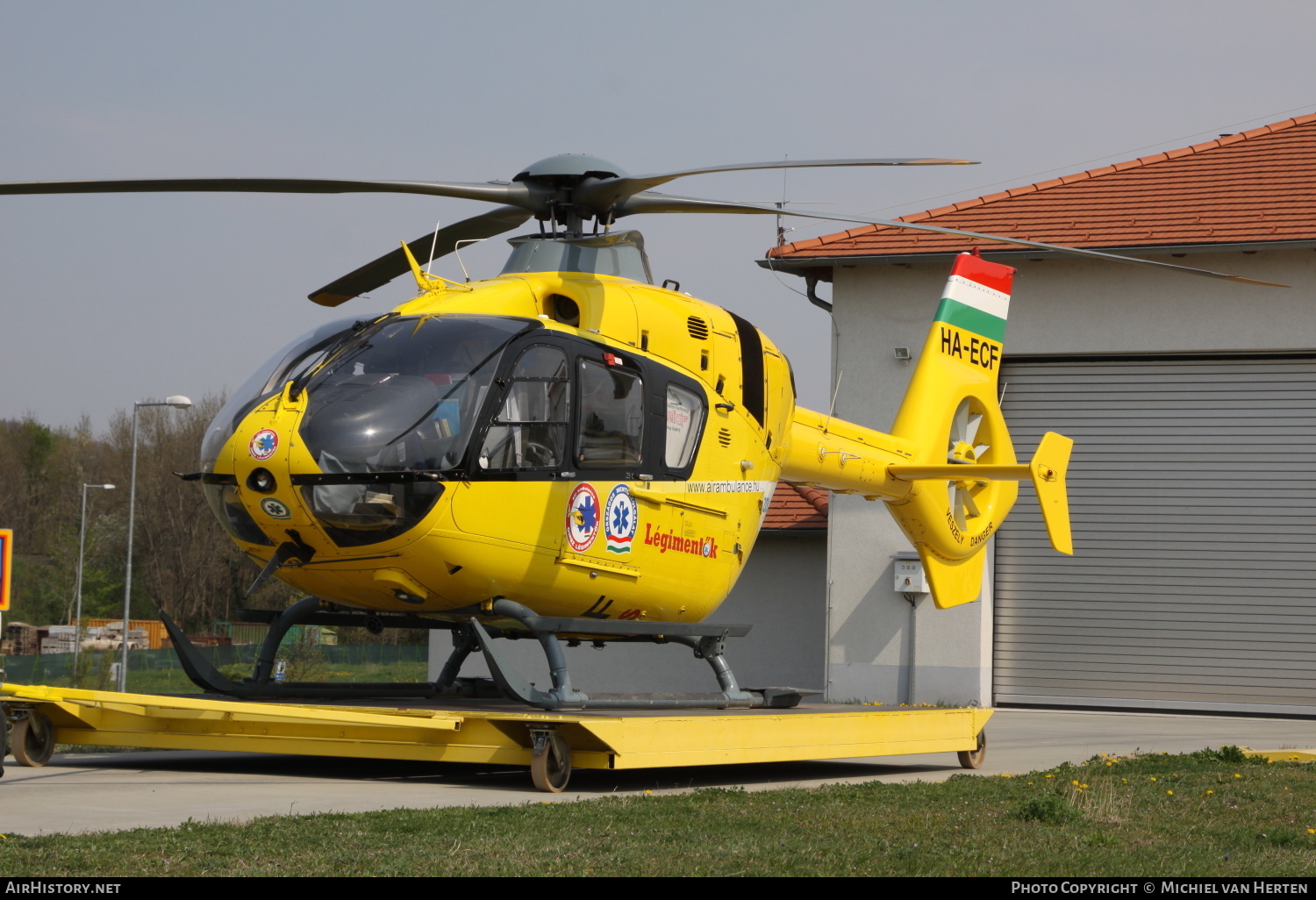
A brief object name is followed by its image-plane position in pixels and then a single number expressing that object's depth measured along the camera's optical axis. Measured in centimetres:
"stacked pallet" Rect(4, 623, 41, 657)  5338
